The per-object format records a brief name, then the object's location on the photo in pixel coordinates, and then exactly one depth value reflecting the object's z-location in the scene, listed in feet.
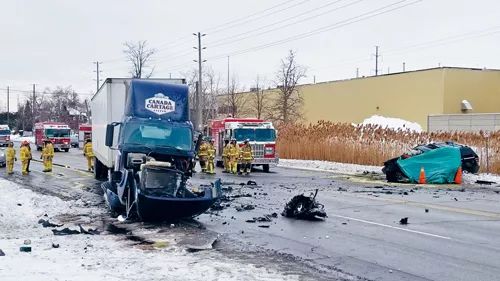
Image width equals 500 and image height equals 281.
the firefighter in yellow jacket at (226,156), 96.56
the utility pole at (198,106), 172.23
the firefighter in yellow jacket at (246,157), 93.76
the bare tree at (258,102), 232.94
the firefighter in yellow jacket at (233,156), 94.38
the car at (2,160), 110.32
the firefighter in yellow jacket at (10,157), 91.66
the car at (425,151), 83.56
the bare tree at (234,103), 241.76
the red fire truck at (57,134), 187.73
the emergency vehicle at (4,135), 235.20
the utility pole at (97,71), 322.10
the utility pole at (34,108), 392.27
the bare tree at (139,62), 266.47
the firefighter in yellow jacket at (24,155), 91.15
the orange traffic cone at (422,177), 81.76
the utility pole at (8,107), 402.56
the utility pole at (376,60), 350.80
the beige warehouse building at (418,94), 171.01
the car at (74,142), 243.40
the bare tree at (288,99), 202.39
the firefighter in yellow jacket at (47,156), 92.17
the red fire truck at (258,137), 101.65
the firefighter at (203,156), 94.12
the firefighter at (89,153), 93.05
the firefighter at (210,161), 92.48
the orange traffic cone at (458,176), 82.23
